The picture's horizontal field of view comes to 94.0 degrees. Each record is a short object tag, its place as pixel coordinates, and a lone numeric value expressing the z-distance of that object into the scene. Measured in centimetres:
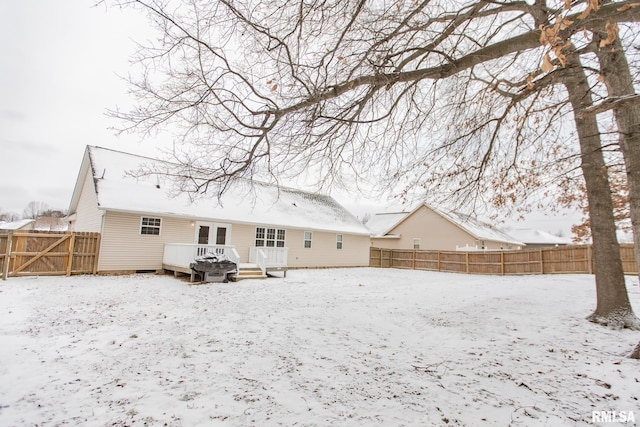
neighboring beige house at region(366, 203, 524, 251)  2438
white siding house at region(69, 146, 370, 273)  1258
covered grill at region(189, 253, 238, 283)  1139
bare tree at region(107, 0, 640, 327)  463
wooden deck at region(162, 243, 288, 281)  1209
